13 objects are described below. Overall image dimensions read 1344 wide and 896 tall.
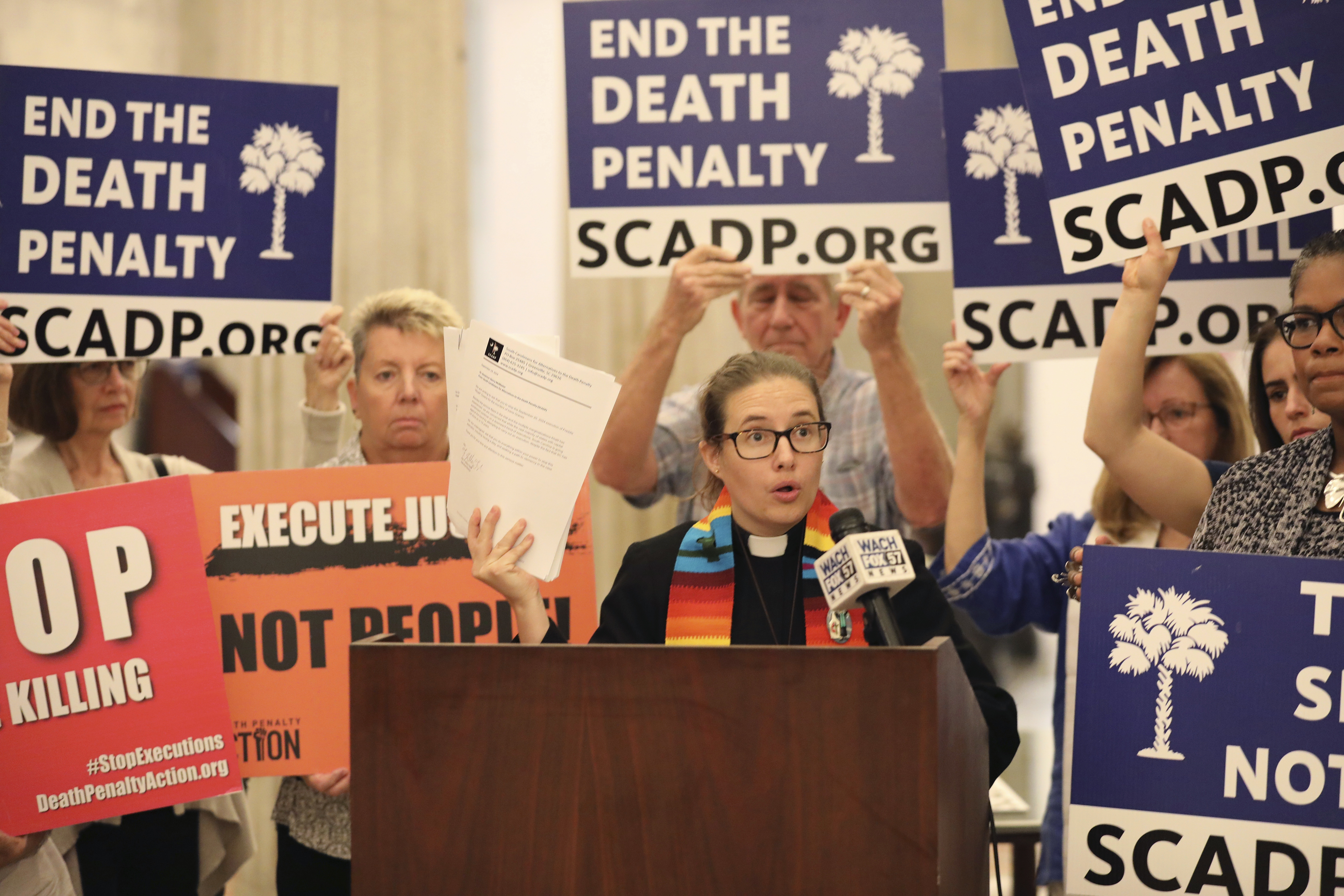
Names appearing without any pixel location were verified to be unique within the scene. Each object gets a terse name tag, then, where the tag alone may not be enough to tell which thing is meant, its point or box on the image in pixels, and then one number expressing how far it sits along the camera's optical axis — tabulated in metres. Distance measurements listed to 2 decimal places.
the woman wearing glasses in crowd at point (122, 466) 5.14
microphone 2.57
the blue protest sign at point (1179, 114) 4.37
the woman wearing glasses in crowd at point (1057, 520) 4.96
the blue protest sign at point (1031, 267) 5.14
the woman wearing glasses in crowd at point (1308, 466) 3.23
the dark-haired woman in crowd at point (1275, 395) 4.32
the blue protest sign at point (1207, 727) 2.96
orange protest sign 4.68
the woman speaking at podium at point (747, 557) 3.57
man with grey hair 5.36
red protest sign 4.28
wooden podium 2.39
